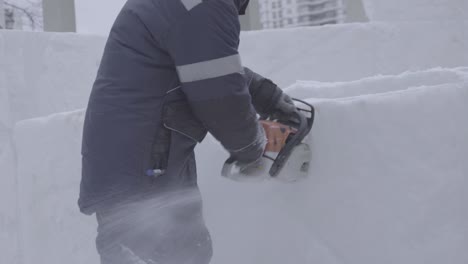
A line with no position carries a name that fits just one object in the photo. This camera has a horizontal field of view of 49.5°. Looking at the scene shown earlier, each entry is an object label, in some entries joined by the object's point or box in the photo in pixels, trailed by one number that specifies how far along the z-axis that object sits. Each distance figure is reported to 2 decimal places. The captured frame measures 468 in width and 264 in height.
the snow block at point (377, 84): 1.88
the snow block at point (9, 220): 4.00
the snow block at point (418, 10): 5.04
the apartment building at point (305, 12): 37.78
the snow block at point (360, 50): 4.88
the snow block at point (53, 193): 2.82
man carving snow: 1.46
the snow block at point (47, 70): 4.73
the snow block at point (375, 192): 1.56
